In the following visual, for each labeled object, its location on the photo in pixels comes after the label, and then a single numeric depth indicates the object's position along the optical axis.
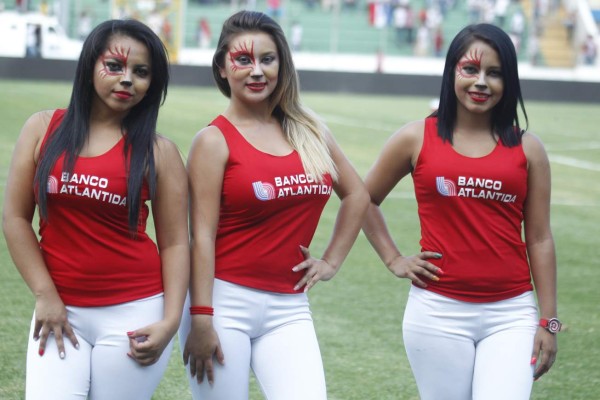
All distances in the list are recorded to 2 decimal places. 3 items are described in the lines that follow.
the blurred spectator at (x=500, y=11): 44.62
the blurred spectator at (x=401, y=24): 43.56
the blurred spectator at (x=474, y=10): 45.47
